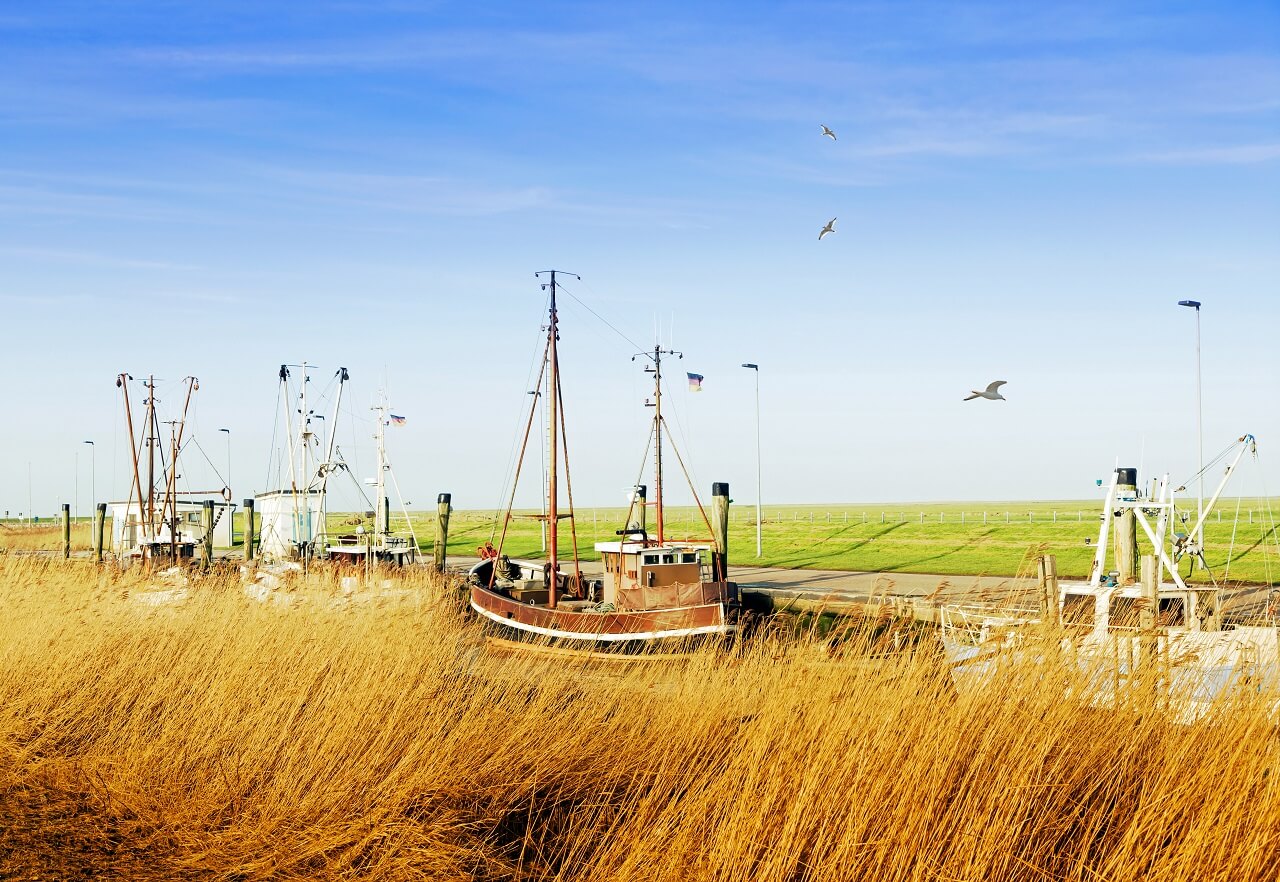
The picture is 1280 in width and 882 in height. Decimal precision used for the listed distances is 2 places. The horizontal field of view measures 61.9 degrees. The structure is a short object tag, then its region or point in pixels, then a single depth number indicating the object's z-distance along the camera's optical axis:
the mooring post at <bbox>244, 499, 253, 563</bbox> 46.46
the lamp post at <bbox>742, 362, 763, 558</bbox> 50.97
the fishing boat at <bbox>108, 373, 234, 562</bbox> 51.88
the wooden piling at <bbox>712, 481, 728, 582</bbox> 35.19
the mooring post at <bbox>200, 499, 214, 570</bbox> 49.90
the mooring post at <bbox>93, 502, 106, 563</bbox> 56.72
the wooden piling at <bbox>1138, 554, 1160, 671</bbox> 7.34
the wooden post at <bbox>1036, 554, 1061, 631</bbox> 8.32
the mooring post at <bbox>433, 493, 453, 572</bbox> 44.81
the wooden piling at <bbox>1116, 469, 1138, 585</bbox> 19.02
